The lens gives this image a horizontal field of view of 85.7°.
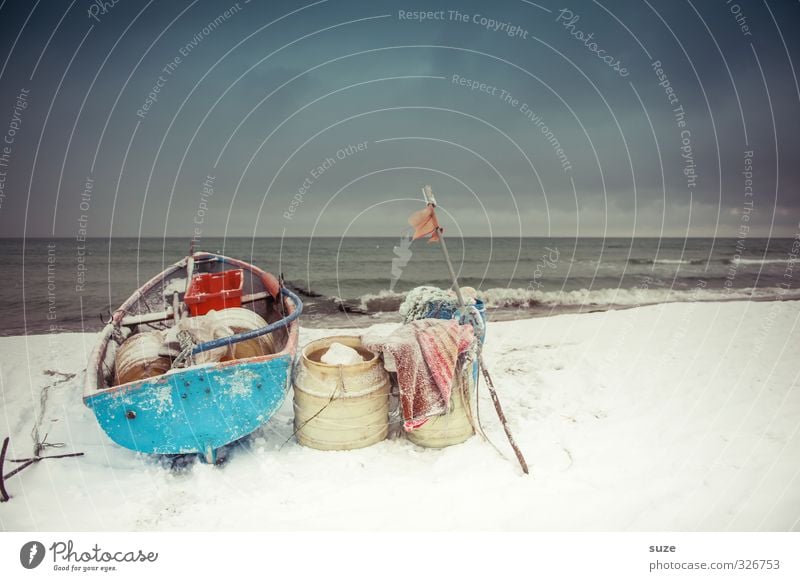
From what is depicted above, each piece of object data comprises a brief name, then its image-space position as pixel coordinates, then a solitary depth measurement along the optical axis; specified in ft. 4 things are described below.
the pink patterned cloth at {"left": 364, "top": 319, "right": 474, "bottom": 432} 10.40
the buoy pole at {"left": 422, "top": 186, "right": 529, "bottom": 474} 9.80
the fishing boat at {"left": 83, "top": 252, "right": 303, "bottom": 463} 9.39
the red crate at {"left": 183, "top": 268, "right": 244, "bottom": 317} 14.69
